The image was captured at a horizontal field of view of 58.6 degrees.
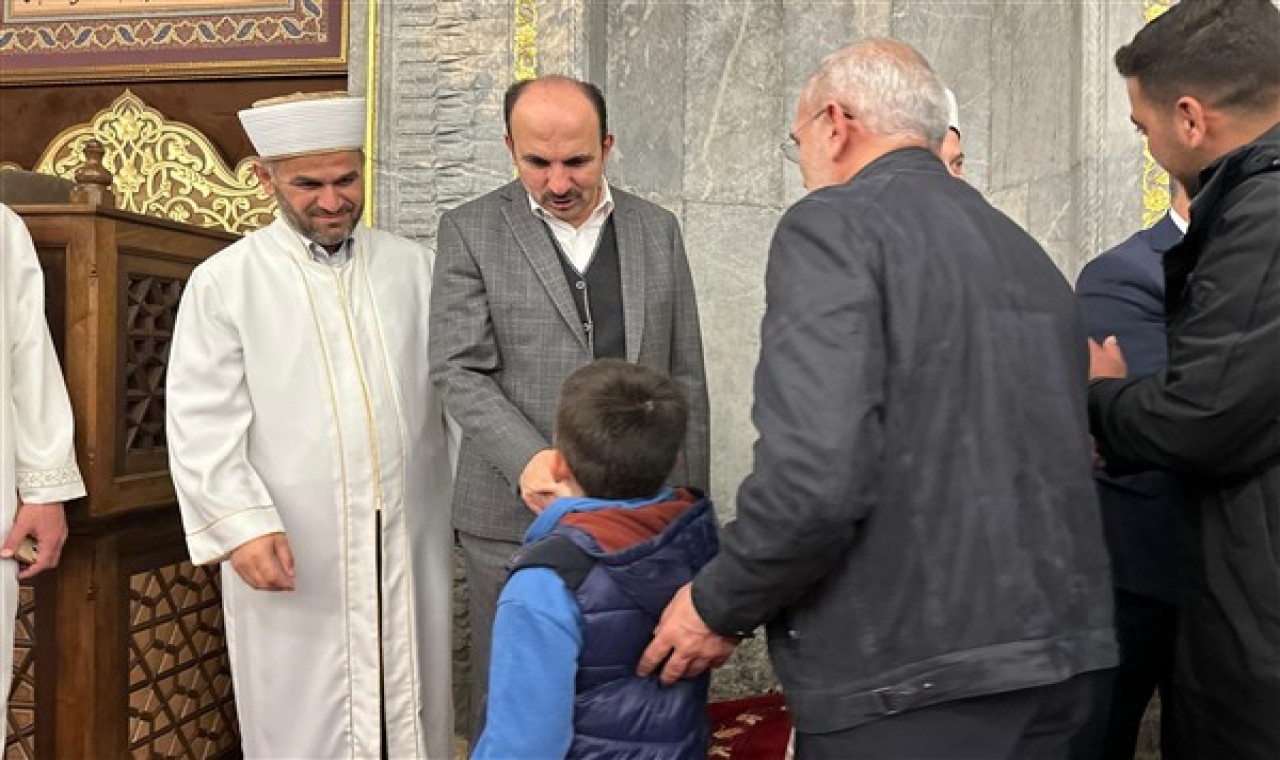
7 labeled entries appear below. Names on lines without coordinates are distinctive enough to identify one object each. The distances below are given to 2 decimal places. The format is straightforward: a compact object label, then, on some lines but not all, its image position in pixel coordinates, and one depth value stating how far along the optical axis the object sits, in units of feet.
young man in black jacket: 5.61
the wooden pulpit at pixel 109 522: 9.30
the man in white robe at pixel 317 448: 8.93
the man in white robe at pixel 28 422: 8.64
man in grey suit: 8.35
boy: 5.49
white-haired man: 4.82
